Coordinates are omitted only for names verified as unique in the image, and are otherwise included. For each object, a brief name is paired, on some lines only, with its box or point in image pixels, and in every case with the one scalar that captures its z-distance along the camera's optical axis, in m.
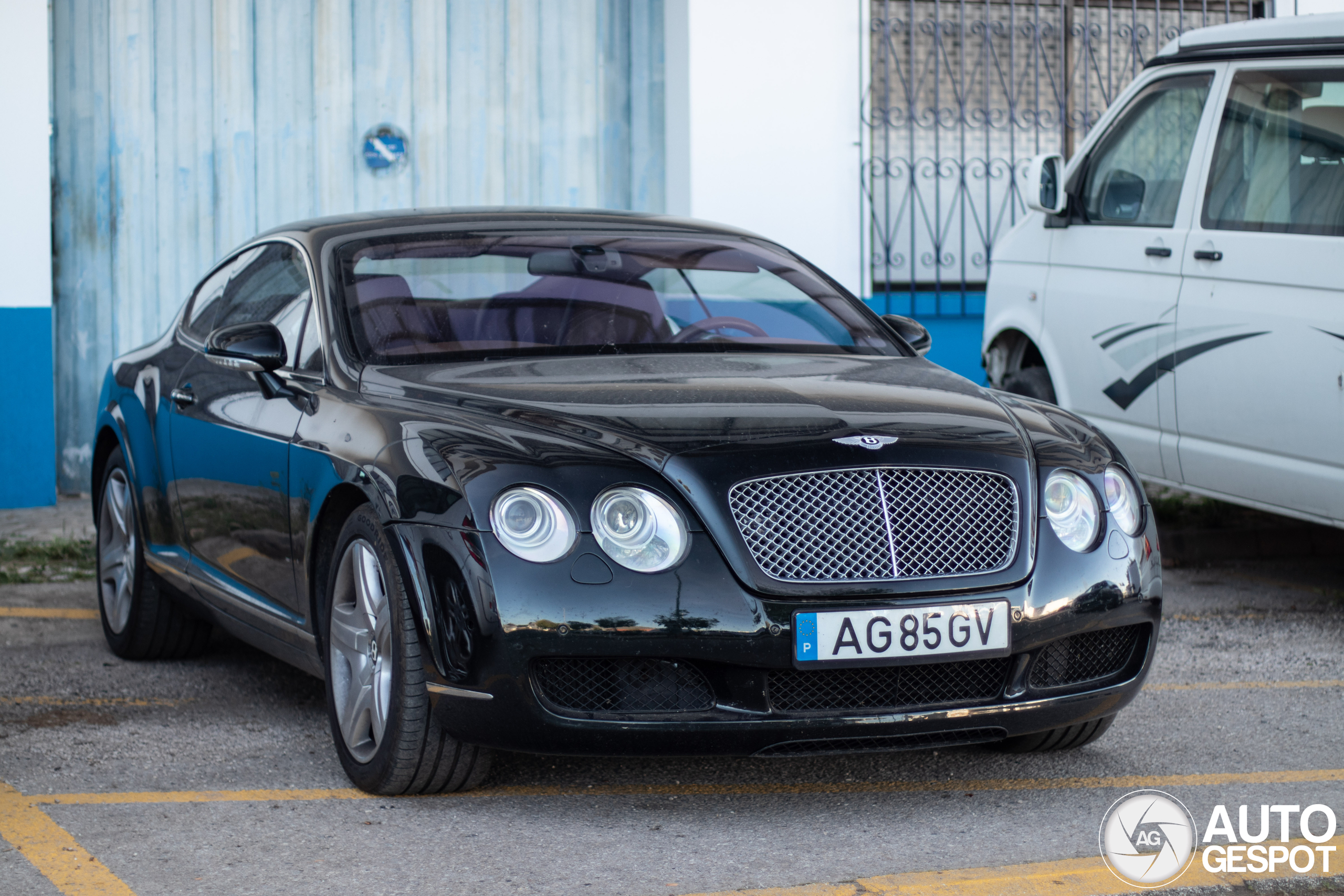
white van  11.36
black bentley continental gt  6.84
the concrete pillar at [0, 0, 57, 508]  16.28
